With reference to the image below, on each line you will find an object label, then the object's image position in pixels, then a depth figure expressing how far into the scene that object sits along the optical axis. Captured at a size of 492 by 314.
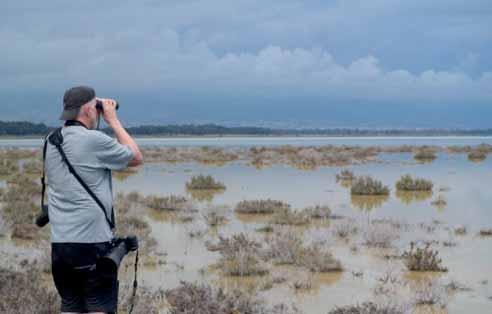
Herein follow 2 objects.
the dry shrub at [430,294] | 7.37
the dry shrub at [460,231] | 12.30
